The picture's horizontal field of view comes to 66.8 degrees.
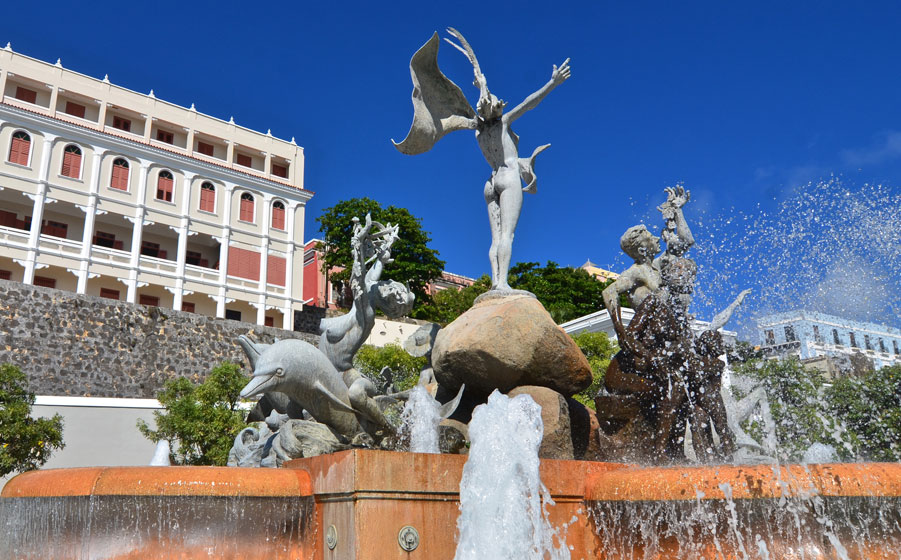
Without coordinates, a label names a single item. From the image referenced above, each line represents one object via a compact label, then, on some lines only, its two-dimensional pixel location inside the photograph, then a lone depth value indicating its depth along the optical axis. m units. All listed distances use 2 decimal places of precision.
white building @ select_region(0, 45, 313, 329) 31.95
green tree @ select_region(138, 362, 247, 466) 15.49
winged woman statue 7.66
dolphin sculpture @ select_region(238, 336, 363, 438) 5.32
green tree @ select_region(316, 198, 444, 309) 37.06
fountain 3.94
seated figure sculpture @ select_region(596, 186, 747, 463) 5.88
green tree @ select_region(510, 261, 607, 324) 38.53
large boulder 6.16
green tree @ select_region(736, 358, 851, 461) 11.16
